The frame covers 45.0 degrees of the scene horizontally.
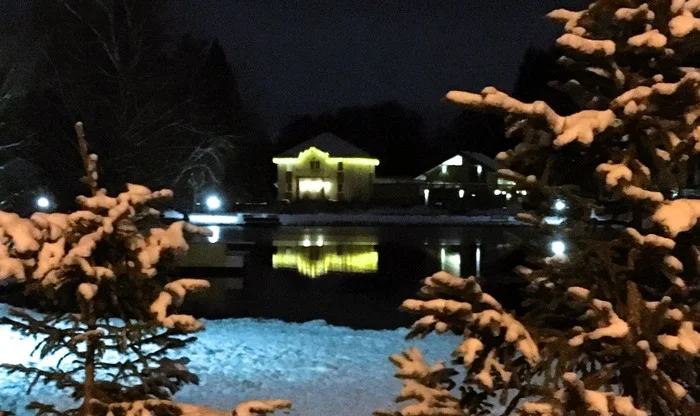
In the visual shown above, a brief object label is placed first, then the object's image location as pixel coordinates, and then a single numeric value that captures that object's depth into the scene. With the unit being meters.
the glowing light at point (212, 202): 51.09
